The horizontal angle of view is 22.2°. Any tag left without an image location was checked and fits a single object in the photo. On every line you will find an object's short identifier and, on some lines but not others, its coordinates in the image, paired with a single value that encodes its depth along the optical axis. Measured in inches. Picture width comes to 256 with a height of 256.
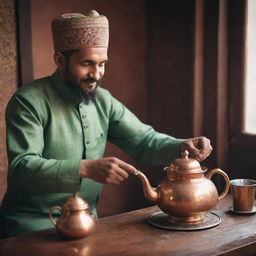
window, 102.0
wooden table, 68.1
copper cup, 78.6
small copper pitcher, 70.2
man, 81.5
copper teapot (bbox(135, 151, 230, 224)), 73.9
